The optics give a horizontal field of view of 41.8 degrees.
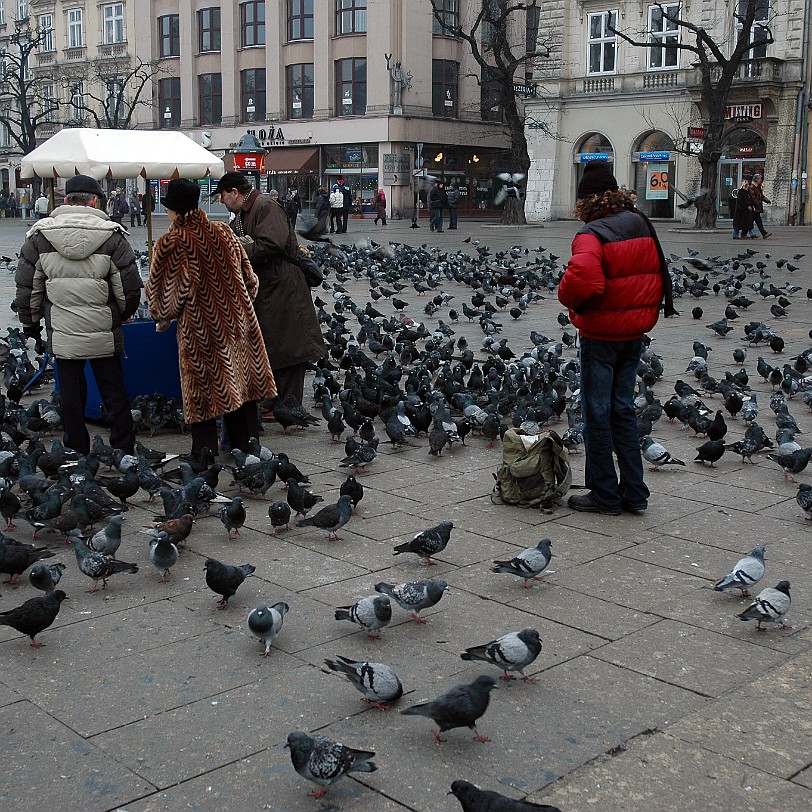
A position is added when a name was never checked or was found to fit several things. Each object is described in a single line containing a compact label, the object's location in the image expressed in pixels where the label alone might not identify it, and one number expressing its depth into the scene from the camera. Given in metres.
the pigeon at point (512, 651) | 4.03
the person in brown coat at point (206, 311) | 6.68
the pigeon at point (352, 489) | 6.22
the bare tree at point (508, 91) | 35.56
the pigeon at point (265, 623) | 4.28
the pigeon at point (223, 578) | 4.76
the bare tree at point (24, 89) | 55.81
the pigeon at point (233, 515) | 5.79
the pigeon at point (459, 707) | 3.56
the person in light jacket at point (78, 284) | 6.72
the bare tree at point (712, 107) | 29.84
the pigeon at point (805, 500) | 6.05
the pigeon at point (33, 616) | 4.38
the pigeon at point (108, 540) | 5.36
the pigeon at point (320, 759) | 3.24
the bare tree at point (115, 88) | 57.38
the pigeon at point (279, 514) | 5.88
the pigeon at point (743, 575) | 4.84
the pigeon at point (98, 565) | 5.02
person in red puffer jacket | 5.79
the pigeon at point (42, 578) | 4.89
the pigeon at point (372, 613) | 4.42
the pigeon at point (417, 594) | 4.61
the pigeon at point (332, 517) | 5.78
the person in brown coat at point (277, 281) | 7.76
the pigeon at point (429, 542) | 5.28
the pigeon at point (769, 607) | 4.46
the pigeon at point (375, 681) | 3.80
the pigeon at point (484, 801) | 2.96
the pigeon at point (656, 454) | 7.19
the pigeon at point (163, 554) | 5.15
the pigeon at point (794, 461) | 6.93
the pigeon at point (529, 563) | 4.95
